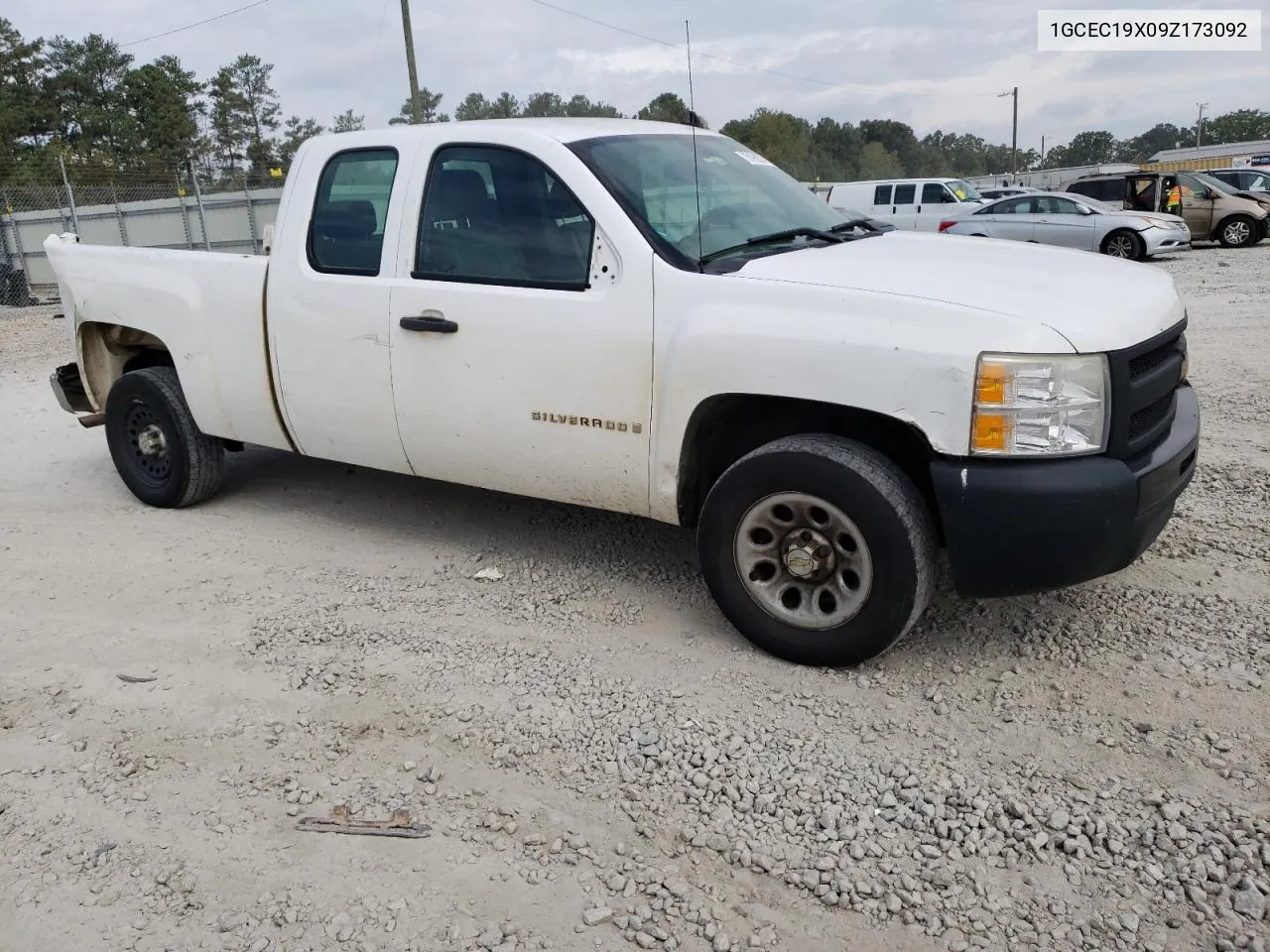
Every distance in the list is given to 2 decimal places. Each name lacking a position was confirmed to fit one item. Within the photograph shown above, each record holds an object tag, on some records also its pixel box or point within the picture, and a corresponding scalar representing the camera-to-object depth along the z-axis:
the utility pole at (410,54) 23.94
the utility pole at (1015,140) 64.43
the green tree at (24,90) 47.72
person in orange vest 20.19
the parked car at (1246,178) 22.53
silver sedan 17.62
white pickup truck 3.19
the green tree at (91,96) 48.34
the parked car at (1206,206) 20.12
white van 22.62
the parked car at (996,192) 26.95
